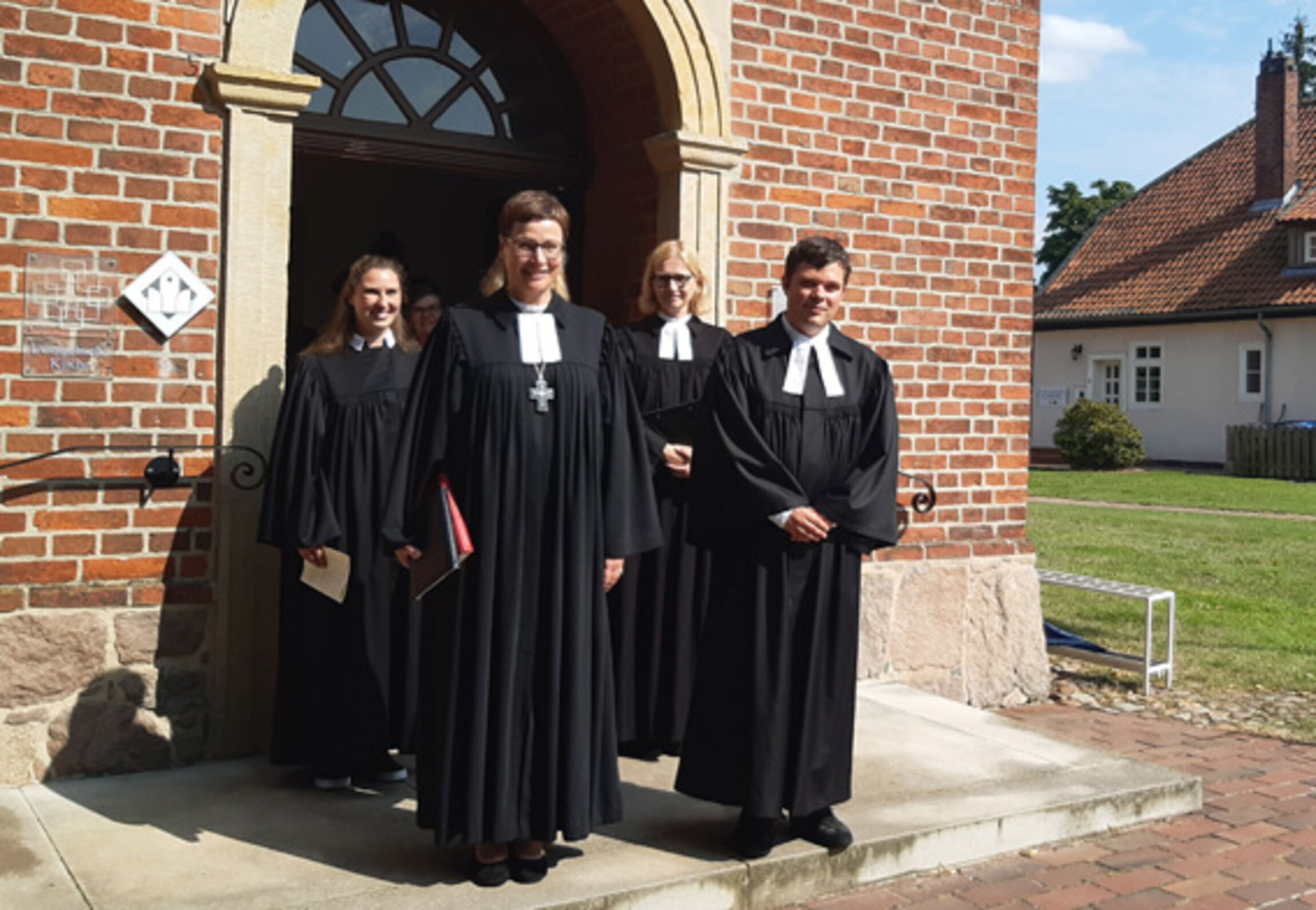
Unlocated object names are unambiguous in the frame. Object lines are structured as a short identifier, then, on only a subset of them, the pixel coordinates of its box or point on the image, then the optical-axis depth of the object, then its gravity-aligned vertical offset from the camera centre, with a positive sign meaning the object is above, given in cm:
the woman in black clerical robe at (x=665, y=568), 552 -48
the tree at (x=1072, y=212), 5153 +910
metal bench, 790 -108
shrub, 2961 +40
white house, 3005 +365
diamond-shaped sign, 513 +53
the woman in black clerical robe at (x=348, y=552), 494 -41
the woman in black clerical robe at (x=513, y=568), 399 -36
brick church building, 502 +91
